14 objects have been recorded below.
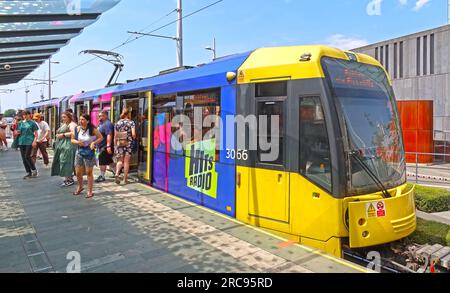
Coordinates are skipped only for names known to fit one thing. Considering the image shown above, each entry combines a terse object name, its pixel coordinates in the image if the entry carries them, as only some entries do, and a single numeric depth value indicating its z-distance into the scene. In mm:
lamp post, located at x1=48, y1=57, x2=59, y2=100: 36938
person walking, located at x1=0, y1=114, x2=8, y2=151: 15140
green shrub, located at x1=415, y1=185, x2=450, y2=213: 7809
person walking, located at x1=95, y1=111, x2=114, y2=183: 8648
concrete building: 22625
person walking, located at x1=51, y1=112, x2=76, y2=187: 7921
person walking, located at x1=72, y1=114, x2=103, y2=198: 7031
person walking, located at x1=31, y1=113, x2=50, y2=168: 10388
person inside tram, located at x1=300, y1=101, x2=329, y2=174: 4523
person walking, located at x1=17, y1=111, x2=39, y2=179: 9102
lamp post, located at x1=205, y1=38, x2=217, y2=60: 26712
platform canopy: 9289
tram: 4441
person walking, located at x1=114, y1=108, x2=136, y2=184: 8344
